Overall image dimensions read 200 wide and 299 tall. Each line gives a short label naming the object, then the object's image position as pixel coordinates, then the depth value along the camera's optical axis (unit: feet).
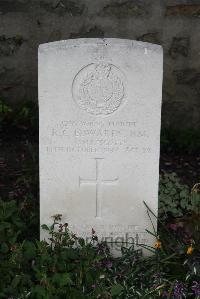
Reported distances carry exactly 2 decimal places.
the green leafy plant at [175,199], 14.08
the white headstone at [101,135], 11.60
